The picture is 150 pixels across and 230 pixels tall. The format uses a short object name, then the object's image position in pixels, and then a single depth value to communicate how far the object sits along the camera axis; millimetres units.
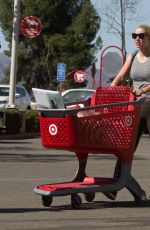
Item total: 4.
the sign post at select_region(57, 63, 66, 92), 31250
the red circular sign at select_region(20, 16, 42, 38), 25484
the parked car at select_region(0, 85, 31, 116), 25194
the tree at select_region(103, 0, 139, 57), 37888
